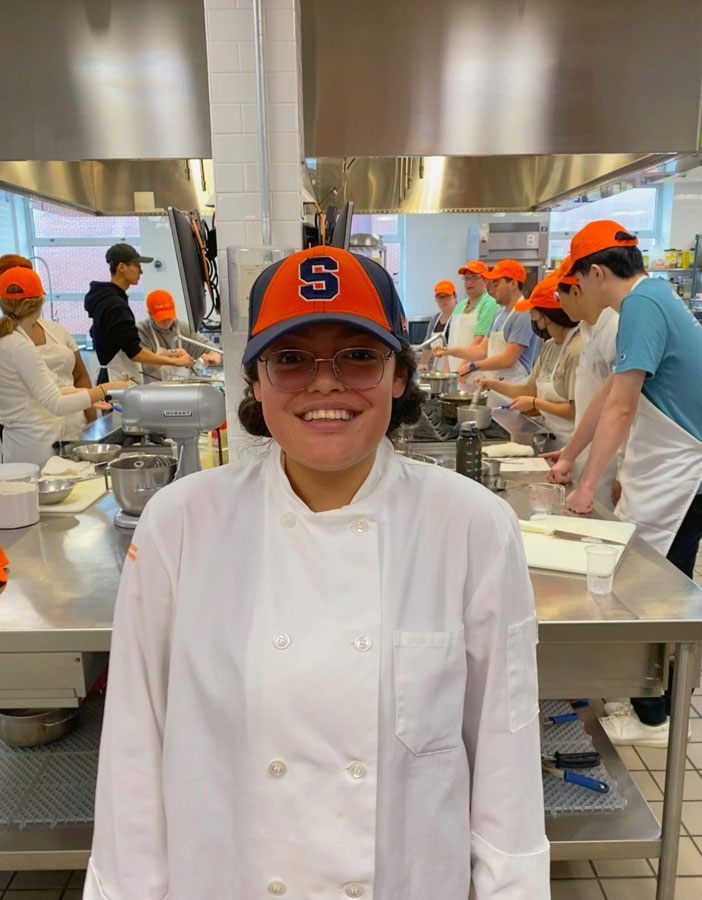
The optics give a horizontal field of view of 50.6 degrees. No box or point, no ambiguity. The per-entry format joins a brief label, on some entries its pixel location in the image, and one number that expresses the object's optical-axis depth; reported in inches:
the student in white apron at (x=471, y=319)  219.3
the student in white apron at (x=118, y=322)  173.2
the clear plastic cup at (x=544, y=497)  89.5
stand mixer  77.9
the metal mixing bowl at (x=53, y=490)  89.4
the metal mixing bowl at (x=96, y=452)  109.3
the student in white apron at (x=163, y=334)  193.2
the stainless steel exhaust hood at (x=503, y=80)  122.6
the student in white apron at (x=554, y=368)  134.6
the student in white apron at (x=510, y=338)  188.1
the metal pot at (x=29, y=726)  81.1
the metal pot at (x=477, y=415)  129.6
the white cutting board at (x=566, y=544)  70.0
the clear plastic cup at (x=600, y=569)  64.8
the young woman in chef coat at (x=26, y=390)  126.9
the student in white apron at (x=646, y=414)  91.7
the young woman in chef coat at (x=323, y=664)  36.4
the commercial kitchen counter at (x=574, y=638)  59.7
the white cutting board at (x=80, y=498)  88.0
